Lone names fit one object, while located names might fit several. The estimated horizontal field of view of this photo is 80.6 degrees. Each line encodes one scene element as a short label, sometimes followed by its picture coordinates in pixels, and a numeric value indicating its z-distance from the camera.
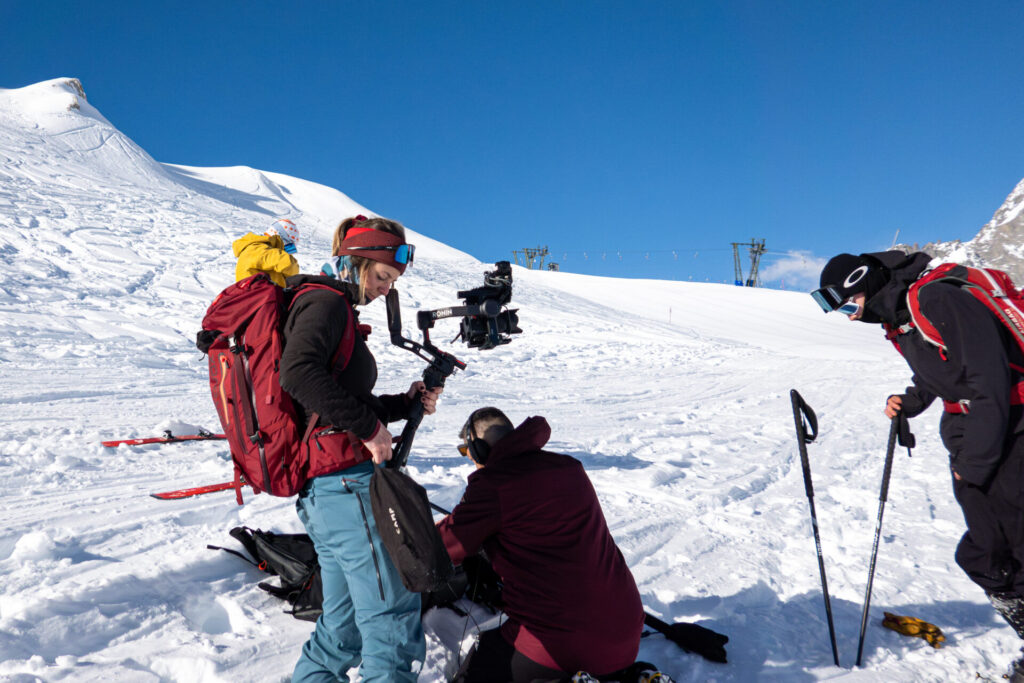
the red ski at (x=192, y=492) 4.59
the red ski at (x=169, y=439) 5.90
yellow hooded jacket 3.67
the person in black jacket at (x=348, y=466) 2.08
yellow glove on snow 3.40
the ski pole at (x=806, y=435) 3.41
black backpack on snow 3.12
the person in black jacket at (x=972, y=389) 2.56
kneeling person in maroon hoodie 2.50
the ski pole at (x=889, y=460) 3.46
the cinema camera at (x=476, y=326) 2.50
